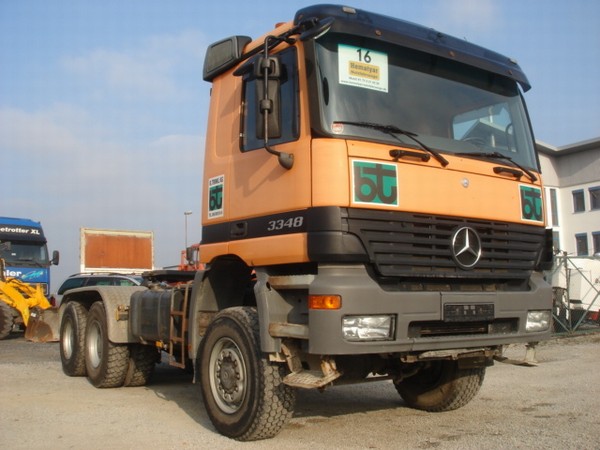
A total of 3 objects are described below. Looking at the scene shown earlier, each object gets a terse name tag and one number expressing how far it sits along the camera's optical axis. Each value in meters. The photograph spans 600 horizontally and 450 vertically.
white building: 38.06
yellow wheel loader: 14.12
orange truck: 4.70
